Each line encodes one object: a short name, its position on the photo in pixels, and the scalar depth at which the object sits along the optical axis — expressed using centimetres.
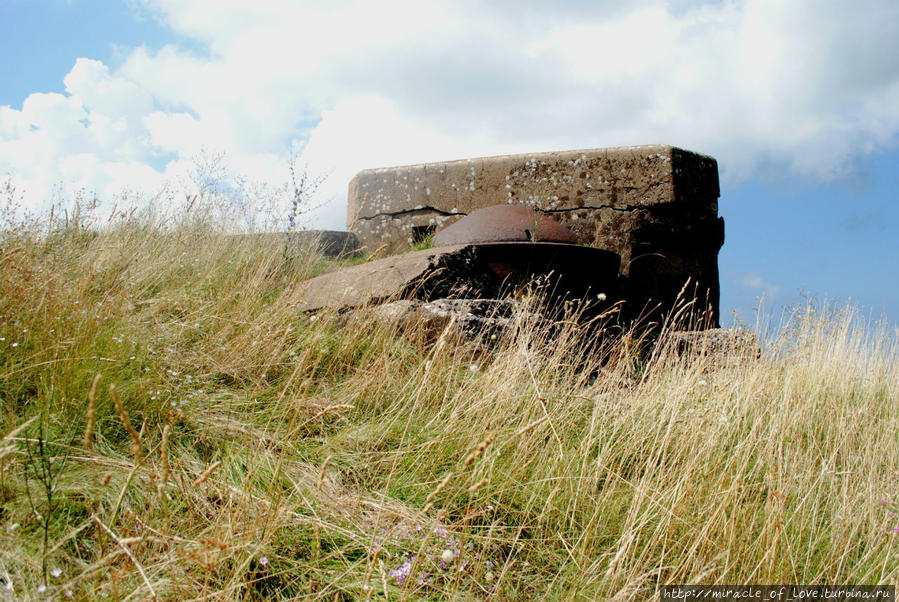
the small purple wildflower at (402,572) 160
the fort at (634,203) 597
